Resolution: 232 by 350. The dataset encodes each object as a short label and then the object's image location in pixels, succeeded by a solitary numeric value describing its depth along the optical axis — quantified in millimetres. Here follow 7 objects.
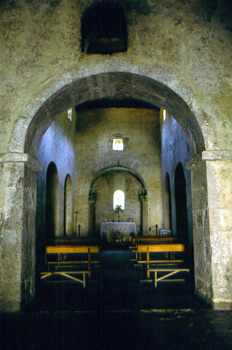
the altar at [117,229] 13547
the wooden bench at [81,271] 5515
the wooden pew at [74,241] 8047
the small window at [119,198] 17172
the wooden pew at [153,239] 8453
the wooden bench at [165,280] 5587
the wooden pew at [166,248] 6535
